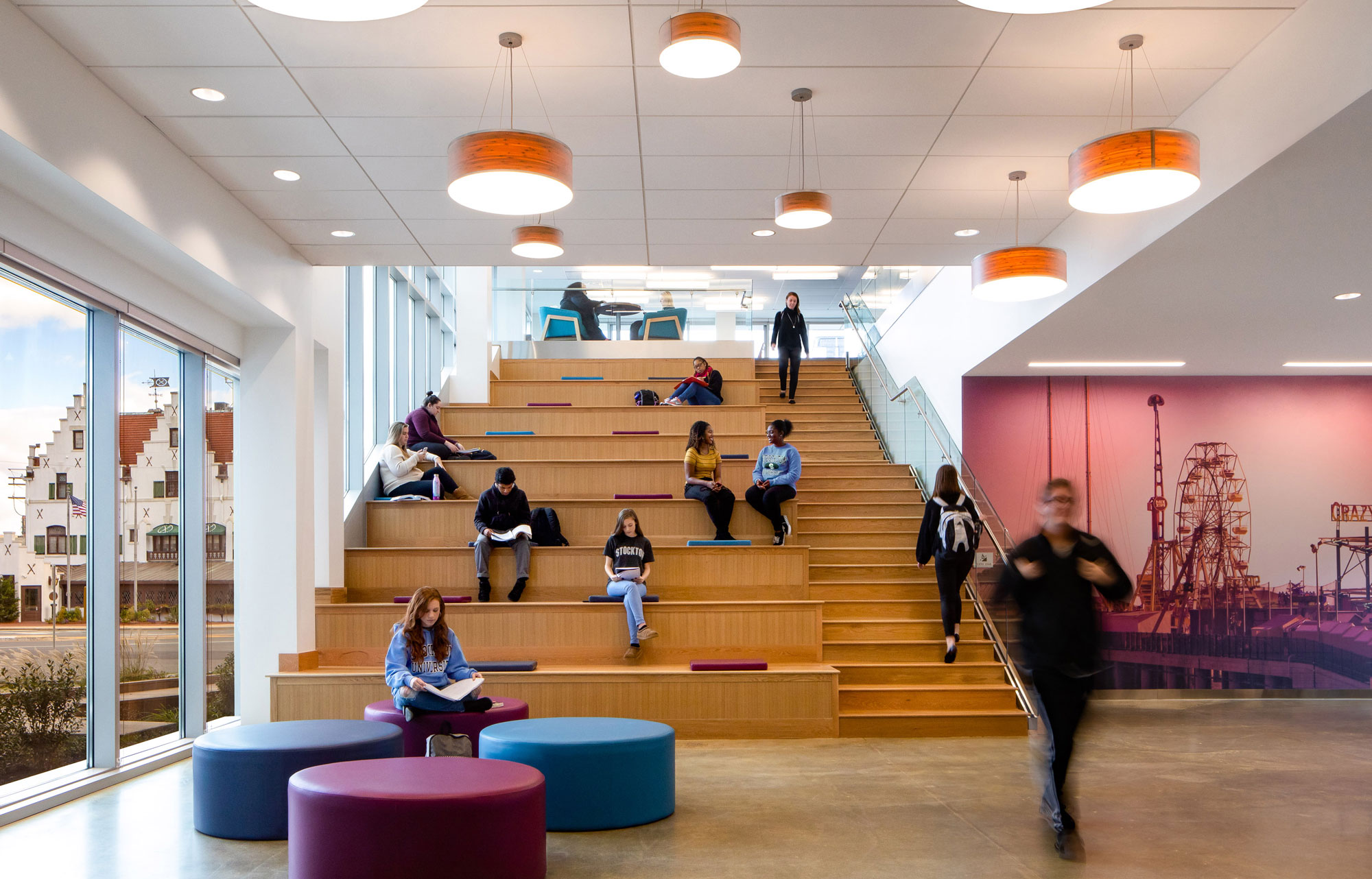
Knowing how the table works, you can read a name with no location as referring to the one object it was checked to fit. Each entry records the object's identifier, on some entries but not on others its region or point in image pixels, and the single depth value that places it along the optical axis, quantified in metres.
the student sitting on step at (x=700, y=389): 14.38
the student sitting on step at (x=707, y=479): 10.56
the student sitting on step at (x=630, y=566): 8.95
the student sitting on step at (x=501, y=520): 9.65
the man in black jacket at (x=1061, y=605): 4.82
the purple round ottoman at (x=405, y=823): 4.09
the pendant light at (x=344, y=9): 3.61
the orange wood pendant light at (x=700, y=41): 4.61
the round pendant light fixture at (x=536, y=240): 7.54
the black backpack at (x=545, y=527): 10.16
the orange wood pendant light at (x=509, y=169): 5.06
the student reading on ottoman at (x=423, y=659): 6.00
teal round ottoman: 5.39
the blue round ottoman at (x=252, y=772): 5.20
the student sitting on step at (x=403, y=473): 11.26
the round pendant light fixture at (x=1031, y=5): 3.54
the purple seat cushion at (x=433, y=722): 6.26
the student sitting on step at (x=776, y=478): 10.52
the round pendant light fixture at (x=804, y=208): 6.54
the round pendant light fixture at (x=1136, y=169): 5.14
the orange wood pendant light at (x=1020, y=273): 7.05
